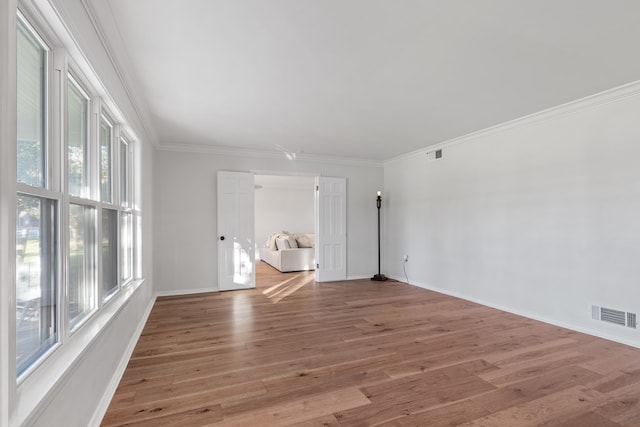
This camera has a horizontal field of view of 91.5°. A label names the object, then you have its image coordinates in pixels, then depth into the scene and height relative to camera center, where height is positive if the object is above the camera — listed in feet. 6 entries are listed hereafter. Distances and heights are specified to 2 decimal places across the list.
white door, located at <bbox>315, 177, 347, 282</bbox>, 19.81 -0.98
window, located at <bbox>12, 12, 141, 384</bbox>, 4.18 +0.18
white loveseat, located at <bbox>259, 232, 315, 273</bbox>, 23.94 -3.01
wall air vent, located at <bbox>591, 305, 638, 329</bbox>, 9.75 -3.39
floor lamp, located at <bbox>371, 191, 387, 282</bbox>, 20.28 -4.05
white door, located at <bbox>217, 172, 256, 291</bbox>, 17.40 -0.95
